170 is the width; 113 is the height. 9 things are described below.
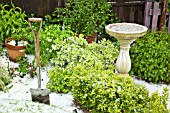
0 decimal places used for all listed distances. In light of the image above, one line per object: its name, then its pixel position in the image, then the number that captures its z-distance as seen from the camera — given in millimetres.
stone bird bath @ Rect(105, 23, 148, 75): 4293
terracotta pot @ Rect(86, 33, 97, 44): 5638
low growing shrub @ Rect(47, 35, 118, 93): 4324
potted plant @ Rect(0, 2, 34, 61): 5113
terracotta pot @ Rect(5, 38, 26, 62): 5074
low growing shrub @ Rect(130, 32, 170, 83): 4863
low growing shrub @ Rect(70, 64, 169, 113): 3486
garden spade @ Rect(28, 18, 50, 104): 3596
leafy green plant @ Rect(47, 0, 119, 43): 5500
